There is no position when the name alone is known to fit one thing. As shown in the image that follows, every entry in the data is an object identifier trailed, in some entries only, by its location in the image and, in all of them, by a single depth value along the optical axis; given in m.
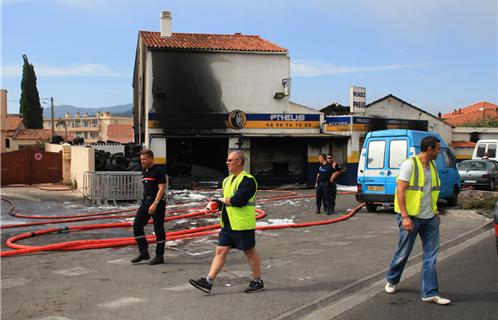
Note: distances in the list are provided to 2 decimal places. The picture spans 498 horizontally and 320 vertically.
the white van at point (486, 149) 26.16
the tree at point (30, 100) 70.88
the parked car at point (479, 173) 21.34
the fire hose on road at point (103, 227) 8.48
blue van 13.62
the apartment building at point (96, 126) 98.87
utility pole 70.56
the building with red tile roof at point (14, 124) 73.94
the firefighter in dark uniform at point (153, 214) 7.57
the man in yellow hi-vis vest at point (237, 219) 5.82
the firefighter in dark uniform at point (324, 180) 13.73
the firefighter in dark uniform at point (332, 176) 13.80
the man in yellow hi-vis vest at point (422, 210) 5.61
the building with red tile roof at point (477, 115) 56.08
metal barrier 16.48
